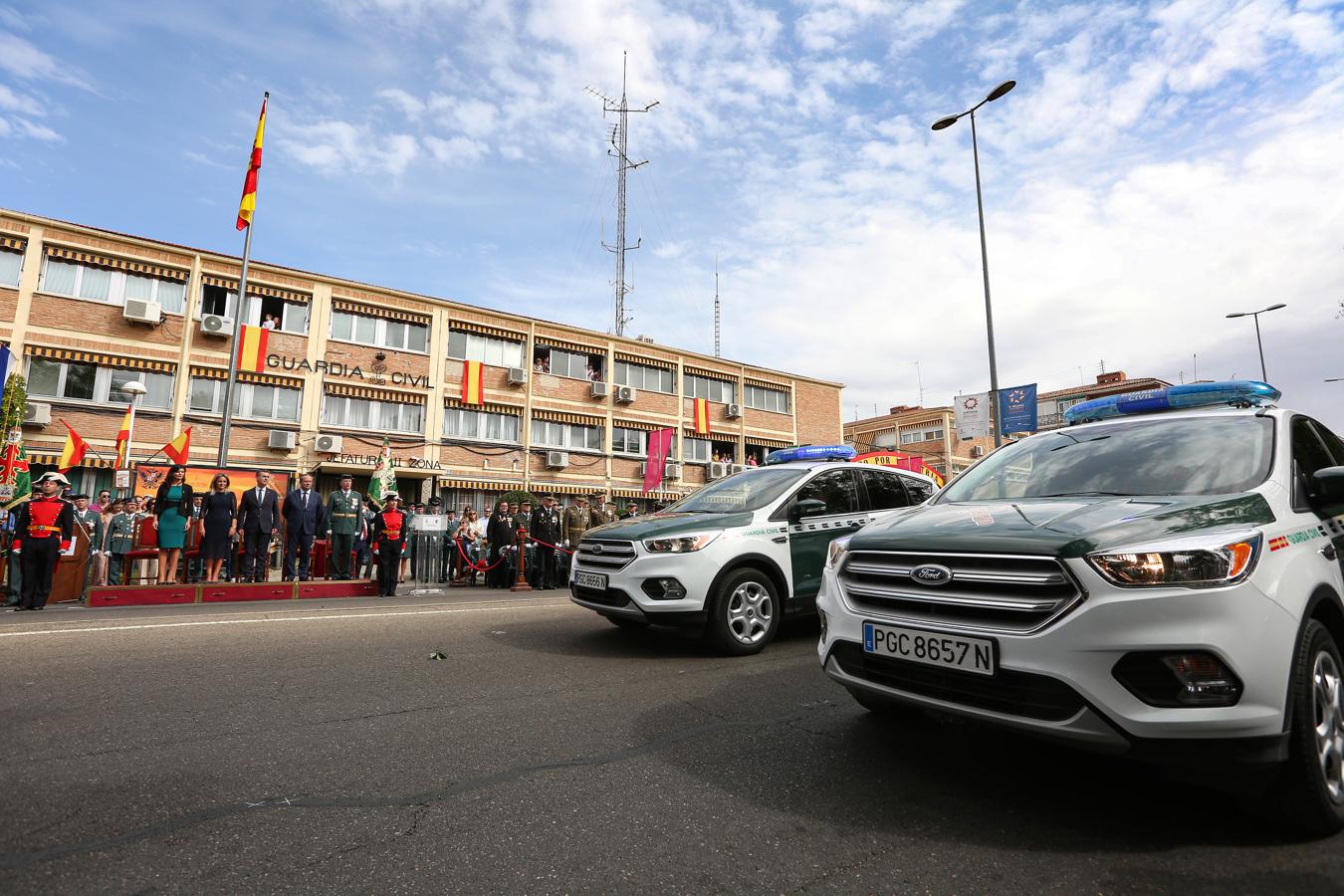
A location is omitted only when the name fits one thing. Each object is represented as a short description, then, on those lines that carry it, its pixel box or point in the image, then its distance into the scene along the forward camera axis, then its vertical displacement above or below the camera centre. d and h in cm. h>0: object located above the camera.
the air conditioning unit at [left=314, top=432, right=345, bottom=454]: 2414 +330
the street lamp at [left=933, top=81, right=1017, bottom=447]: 1785 +722
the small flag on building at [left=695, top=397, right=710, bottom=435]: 3538 +627
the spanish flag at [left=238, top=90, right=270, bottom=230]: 1909 +933
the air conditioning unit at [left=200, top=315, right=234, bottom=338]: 2275 +700
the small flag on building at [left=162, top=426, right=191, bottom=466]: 1408 +185
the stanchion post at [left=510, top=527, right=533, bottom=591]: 1445 -52
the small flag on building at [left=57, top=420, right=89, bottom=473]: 1636 +205
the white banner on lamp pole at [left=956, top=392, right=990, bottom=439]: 2238 +420
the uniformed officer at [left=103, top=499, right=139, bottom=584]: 1225 +8
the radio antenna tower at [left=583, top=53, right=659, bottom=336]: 3662 +1945
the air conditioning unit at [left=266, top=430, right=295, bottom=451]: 2347 +336
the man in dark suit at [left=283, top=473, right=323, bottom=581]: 1336 +33
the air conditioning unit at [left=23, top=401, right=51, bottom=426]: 2012 +360
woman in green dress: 1177 +37
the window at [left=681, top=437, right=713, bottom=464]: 3509 +455
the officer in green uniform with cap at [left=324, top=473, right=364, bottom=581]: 1370 +32
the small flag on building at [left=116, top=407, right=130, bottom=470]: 1716 +243
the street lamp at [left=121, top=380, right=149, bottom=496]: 1590 +347
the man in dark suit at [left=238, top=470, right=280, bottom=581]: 1265 +26
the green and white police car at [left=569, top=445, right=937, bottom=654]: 573 -11
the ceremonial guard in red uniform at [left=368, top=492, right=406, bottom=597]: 1197 -13
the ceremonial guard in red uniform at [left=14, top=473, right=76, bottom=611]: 965 -2
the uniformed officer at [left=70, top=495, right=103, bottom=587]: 1213 +32
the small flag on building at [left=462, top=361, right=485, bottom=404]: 2808 +630
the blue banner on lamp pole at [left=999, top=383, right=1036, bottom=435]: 1867 +365
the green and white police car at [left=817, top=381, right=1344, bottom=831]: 239 -26
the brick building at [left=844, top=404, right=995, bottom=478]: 5569 +890
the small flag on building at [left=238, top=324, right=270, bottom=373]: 2330 +641
